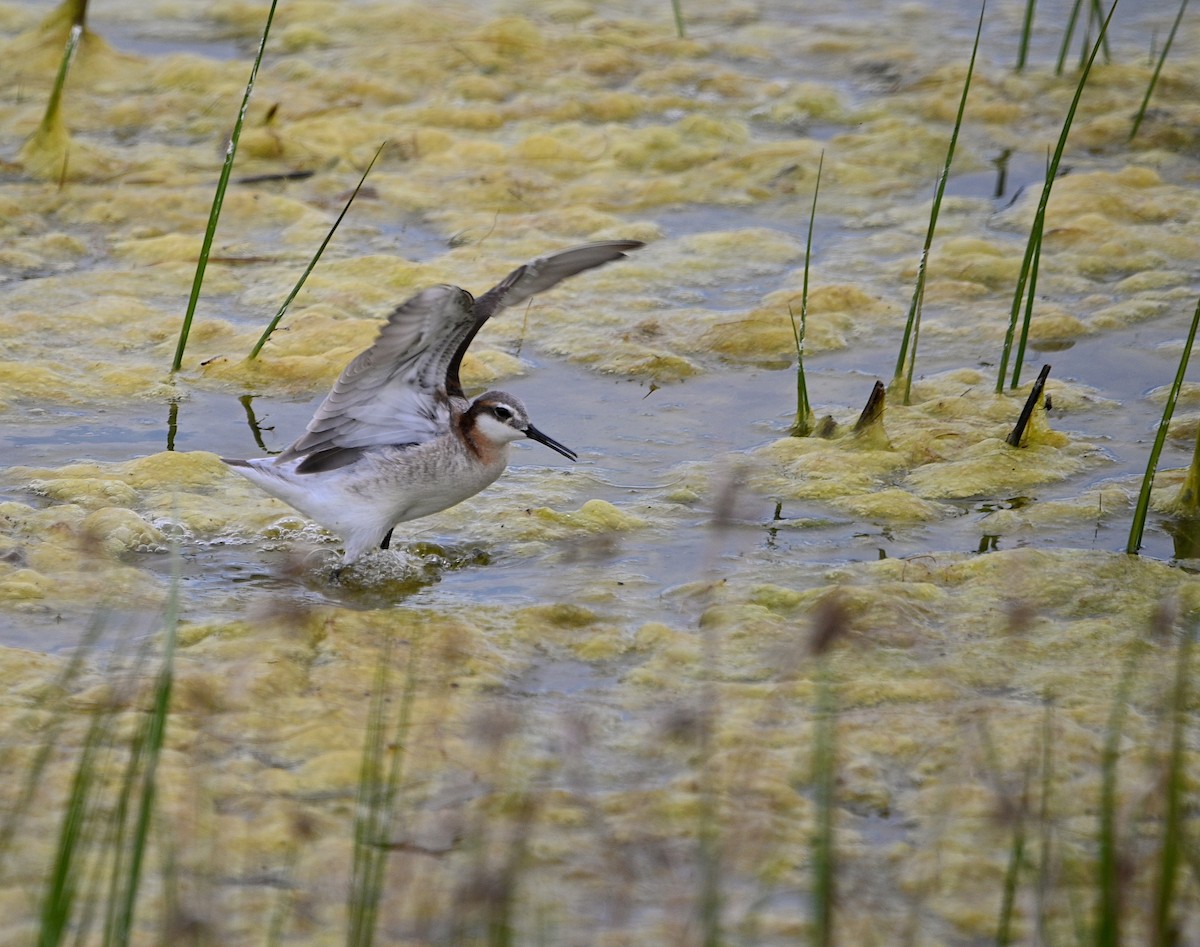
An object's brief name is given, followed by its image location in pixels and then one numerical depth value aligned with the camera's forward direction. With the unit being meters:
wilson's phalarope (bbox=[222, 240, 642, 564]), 7.68
